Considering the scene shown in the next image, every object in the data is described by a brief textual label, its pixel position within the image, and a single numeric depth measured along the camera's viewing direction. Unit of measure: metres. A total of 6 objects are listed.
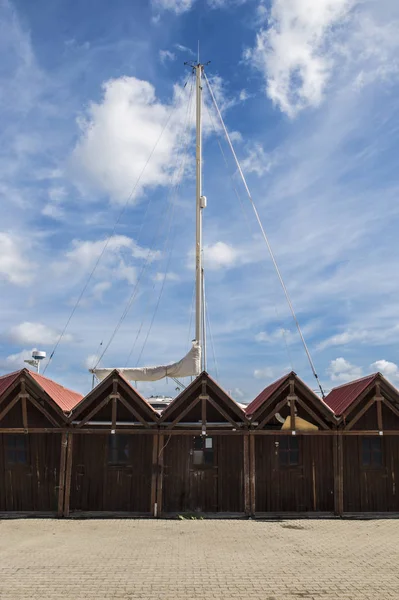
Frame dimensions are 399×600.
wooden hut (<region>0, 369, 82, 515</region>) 21.91
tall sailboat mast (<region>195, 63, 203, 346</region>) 28.59
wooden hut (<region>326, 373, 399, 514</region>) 22.27
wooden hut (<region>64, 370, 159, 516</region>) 21.84
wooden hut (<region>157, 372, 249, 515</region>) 21.97
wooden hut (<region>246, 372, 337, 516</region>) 22.08
